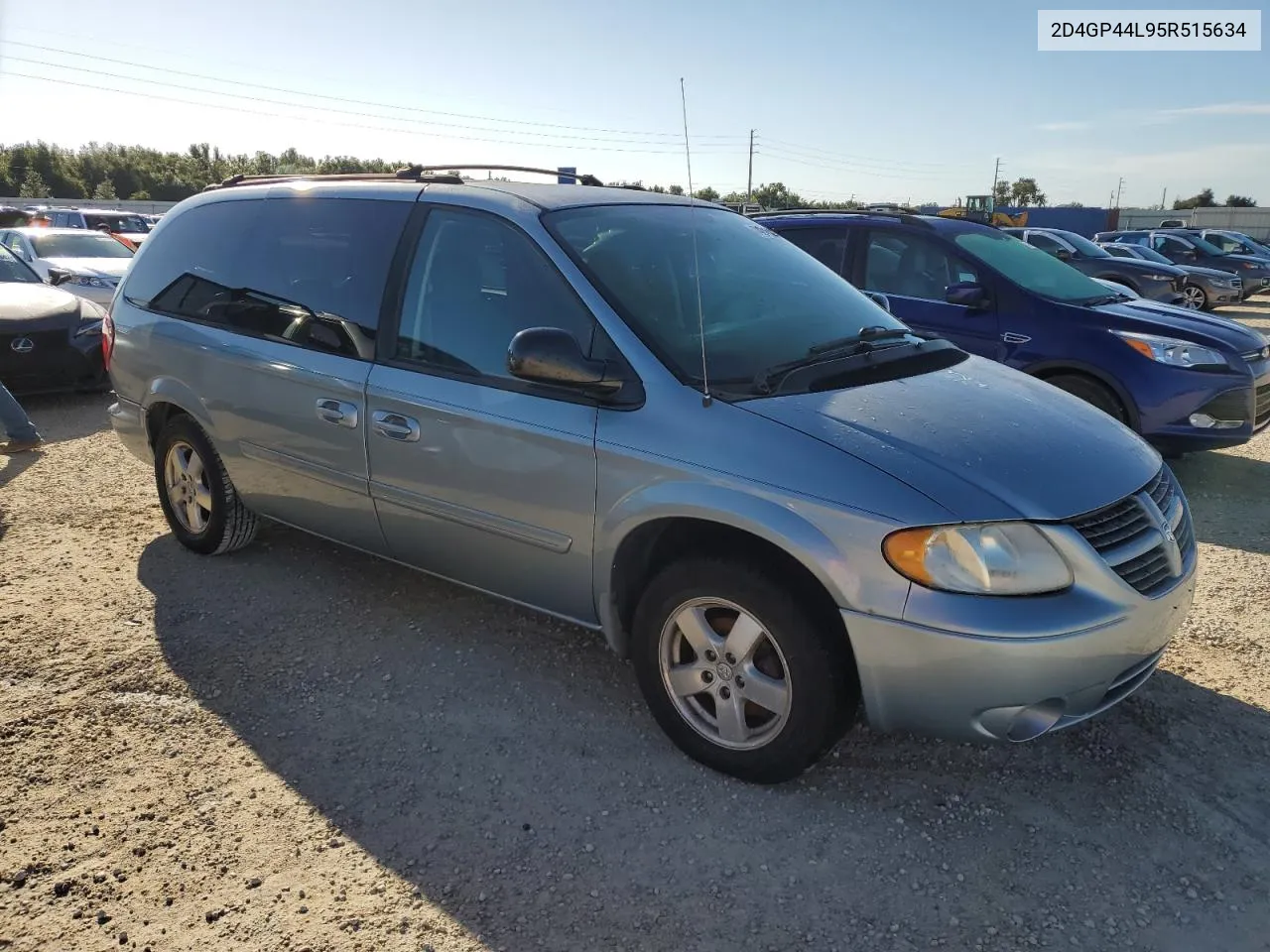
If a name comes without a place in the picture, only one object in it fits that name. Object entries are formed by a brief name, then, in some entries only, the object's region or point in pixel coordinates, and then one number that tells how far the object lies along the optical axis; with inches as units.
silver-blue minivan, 93.6
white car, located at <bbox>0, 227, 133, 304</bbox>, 419.5
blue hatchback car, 223.6
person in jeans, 248.4
